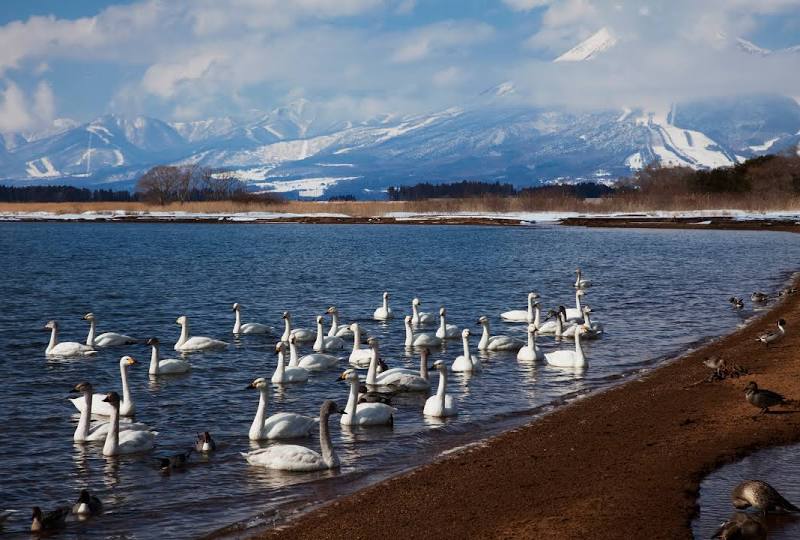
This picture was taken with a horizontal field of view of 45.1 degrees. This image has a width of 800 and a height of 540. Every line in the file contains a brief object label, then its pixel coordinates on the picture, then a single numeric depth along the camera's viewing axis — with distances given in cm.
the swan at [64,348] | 2316
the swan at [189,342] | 2375
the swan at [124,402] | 1667
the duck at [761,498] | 998
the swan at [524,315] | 2878
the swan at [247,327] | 2677
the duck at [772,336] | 2100
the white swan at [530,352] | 2164
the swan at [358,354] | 2177
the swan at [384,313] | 3017
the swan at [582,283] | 3613
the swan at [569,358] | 2119
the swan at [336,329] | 2598
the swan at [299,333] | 2508
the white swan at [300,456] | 1327
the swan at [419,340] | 2458
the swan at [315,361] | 2080
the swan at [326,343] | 2350
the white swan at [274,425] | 1500
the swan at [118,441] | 1406
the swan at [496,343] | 2338
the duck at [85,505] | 1145
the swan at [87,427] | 1481
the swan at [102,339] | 2444
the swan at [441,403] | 1641
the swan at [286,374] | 1958
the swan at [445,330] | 2545
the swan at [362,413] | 1577
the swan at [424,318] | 2906
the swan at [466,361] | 2041
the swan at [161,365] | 2044
